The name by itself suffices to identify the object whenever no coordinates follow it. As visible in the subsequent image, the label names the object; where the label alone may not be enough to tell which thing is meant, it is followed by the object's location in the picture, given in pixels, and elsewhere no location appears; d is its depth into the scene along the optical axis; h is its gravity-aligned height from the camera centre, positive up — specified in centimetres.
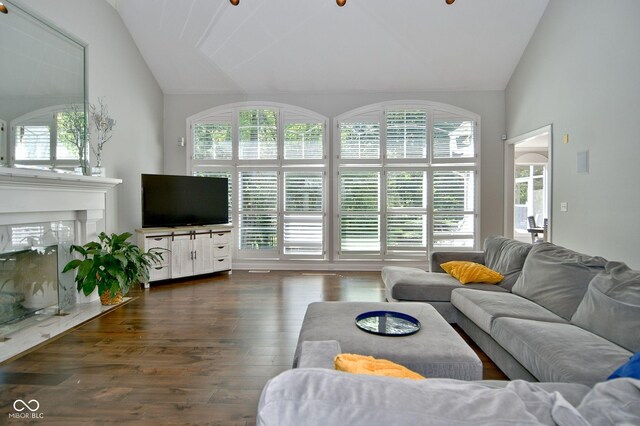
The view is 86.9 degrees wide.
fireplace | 305 -27
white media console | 493 -61
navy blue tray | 214 -77
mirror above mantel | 304 +119
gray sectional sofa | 183 -76
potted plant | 371 -66
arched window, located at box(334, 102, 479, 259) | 586 +49
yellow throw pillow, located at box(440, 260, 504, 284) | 343 -67
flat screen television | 501 +13
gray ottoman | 181 -78
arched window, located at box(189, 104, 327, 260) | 599 +64
